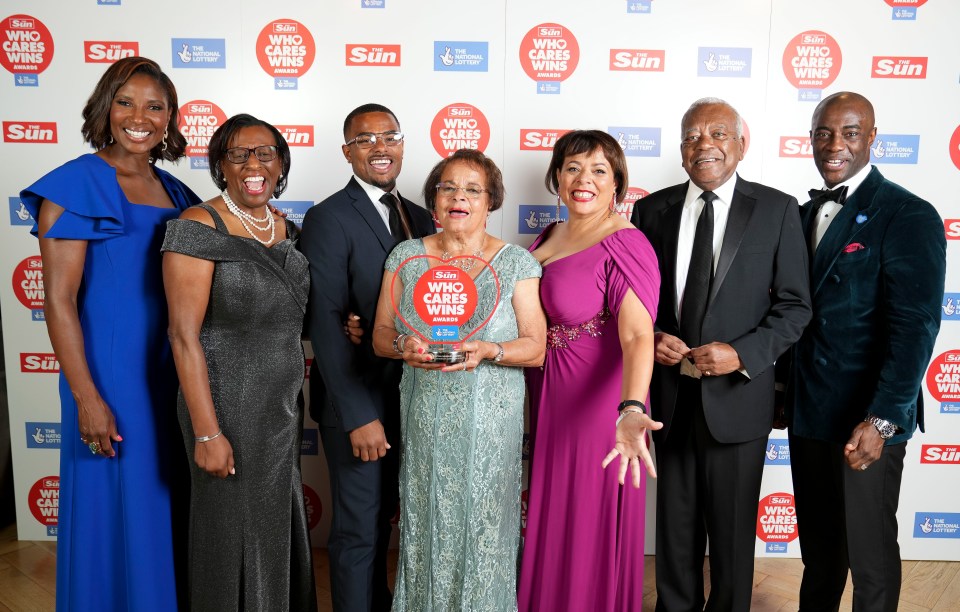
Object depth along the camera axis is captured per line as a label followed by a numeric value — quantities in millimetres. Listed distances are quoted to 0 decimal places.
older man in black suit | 1942
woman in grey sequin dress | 1673
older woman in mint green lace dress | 1693
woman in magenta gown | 1817
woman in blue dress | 1751
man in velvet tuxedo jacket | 1849
